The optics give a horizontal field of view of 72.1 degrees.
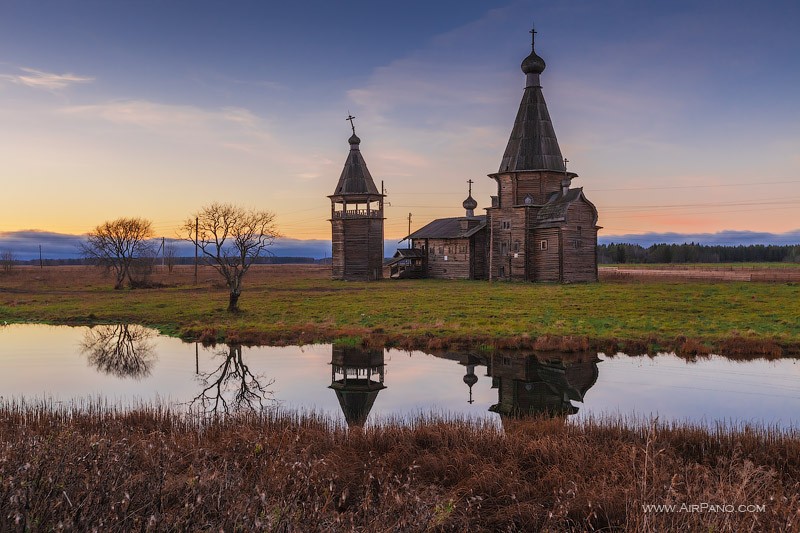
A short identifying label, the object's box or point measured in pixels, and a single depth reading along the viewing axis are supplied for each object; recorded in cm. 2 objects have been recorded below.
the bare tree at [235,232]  2930
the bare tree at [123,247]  5406
